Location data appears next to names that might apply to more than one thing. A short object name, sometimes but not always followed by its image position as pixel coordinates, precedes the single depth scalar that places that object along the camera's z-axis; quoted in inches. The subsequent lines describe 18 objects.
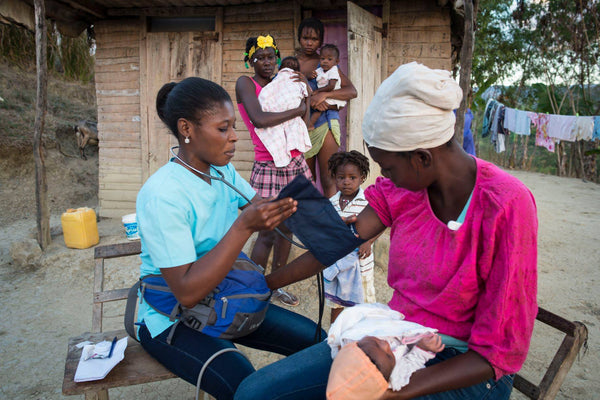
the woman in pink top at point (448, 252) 48.7
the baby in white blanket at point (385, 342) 45.8
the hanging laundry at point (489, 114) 459.8
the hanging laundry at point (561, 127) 427.4
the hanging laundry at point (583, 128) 416.2
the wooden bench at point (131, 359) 57.8
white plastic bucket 205.9
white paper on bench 65.6
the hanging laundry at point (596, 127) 419.8
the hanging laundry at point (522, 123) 431.8
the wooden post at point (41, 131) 199.5
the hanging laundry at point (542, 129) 437.1
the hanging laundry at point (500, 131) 447.5
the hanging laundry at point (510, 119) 437.4
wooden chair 57.2
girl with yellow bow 136.3
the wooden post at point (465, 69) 191.2
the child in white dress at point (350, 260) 120.9
